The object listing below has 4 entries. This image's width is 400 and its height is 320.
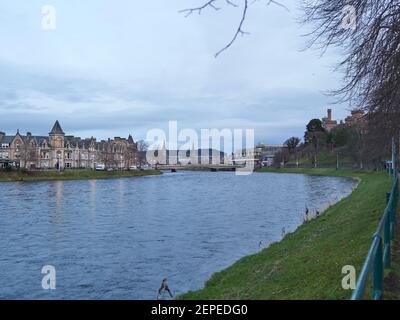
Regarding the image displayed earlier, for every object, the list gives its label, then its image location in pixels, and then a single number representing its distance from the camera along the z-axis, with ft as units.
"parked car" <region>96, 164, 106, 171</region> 439.80
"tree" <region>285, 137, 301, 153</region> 561.52
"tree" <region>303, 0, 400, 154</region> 38.73
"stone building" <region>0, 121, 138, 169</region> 398.33
